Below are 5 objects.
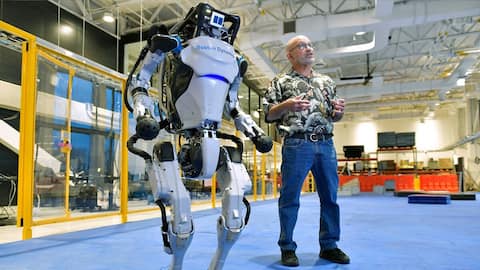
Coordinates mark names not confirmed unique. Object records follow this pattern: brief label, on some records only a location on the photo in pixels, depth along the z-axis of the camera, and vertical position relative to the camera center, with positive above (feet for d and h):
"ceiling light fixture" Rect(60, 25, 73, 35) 26.71 +9.08
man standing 8.30 +0.41
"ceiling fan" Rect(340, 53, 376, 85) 41.86 +9.08
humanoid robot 6.04 +0.73
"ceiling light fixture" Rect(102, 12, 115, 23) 29.43 +10.96
